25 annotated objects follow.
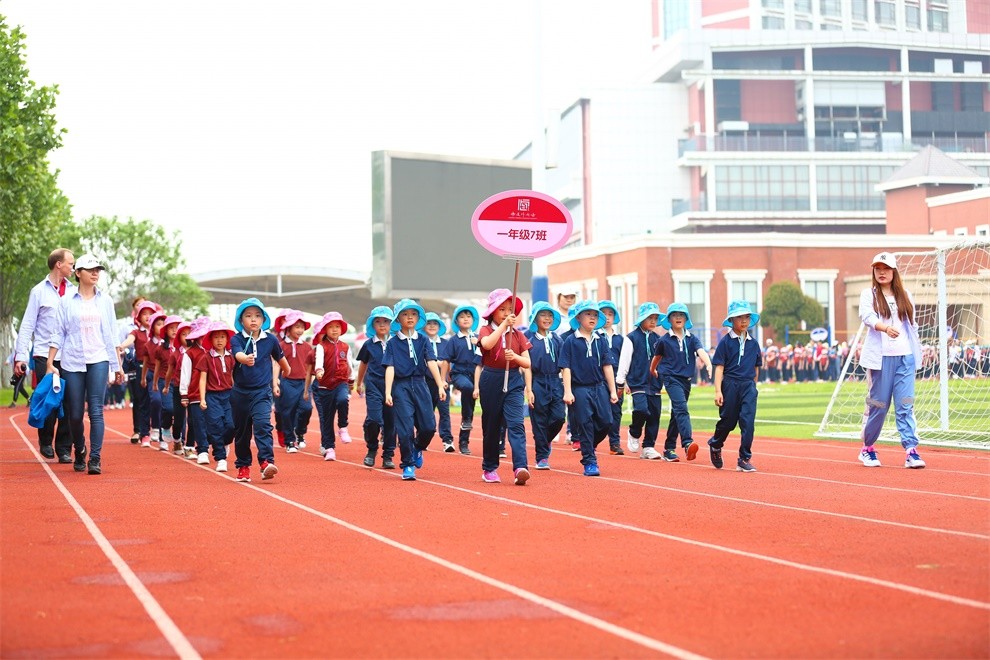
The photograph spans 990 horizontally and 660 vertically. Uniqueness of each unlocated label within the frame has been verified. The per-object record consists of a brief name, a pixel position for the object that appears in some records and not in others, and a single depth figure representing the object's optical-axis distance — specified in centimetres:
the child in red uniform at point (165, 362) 1896
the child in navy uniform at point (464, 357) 1956
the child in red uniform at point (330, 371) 1825
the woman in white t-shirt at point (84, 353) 1404
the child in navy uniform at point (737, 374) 1507
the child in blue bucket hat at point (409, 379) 1443
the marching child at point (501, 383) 1358
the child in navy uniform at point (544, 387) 1571
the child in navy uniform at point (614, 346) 1787
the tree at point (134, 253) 7162
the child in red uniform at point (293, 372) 1862
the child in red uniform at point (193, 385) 1590
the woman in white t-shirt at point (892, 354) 1466
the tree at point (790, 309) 6762
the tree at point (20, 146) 3266
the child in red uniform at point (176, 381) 1844
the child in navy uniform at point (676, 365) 1698
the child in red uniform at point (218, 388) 1477
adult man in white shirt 1422
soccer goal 1959
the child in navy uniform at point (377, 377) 1555
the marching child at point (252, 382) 1391
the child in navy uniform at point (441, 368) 1936
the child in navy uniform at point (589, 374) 1473
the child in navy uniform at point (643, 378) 1741
